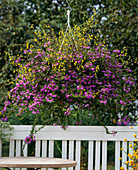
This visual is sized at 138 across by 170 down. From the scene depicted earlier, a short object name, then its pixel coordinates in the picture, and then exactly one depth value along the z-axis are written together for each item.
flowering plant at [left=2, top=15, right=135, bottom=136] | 4.44
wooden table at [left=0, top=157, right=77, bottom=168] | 3.39
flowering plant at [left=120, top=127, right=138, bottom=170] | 3.32
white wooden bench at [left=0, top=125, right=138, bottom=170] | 4.43
